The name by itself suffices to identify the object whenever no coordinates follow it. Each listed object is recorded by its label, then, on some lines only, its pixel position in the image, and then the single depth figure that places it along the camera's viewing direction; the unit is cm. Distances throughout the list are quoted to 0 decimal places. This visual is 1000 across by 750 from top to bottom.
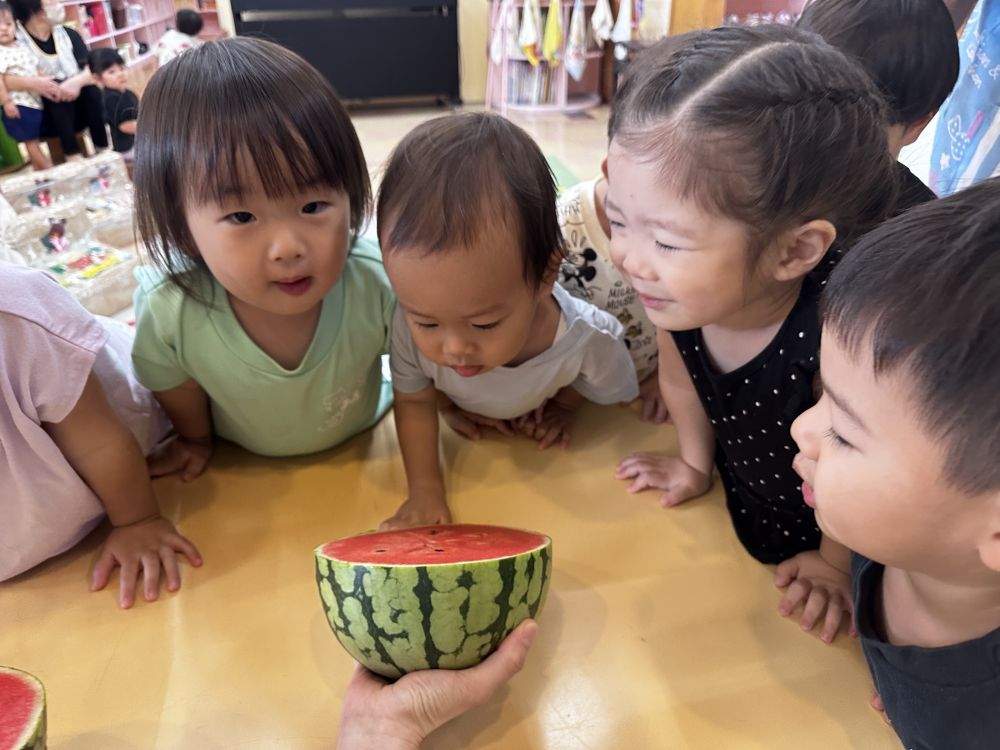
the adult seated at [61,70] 287
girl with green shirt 83
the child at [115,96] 302
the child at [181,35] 305
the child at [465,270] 82
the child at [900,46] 94
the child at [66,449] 82
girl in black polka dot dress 69
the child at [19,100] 278
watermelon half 66
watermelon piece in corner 60
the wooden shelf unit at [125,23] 326
